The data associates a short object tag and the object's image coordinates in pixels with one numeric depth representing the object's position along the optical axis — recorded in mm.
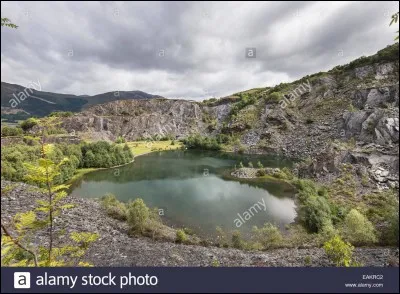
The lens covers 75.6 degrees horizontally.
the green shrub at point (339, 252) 11885
